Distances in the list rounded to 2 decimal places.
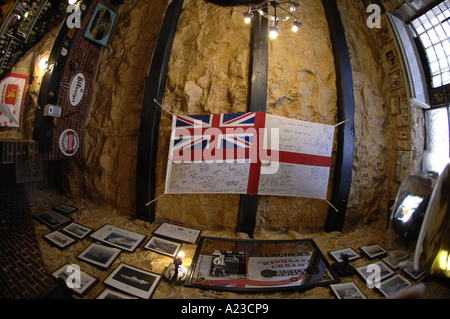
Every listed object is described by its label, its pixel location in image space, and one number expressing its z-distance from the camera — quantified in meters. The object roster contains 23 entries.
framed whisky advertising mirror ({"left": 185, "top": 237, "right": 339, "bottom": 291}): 1.90
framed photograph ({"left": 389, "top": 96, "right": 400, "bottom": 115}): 2.99
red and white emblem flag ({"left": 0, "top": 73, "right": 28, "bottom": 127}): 3.42
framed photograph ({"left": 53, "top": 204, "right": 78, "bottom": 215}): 2.97
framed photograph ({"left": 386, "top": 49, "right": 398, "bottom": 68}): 2.98
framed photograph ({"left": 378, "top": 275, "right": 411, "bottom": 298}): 1.83
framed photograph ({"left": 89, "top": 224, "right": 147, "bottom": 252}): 2.32
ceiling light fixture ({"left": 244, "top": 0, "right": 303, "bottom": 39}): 2.33
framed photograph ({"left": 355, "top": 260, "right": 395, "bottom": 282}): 2.03
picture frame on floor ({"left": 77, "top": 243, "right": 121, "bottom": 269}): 2.02
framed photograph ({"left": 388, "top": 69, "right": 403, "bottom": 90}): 2.93
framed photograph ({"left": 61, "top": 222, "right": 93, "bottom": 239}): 2.42
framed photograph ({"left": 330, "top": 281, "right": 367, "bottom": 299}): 1.80
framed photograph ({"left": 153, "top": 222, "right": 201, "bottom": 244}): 2.52
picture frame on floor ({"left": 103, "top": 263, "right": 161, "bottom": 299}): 1.75
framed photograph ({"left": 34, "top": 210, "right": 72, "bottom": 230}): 2.60
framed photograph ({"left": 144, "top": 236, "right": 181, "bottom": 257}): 2.30
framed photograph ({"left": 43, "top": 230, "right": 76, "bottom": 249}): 2.21
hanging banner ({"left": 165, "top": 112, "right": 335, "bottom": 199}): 2.53
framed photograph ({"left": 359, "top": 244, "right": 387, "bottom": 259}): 2.35
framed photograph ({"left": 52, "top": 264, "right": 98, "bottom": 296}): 1.70
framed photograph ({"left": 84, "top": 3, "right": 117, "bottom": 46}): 3.03
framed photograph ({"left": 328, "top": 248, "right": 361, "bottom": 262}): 2.31
